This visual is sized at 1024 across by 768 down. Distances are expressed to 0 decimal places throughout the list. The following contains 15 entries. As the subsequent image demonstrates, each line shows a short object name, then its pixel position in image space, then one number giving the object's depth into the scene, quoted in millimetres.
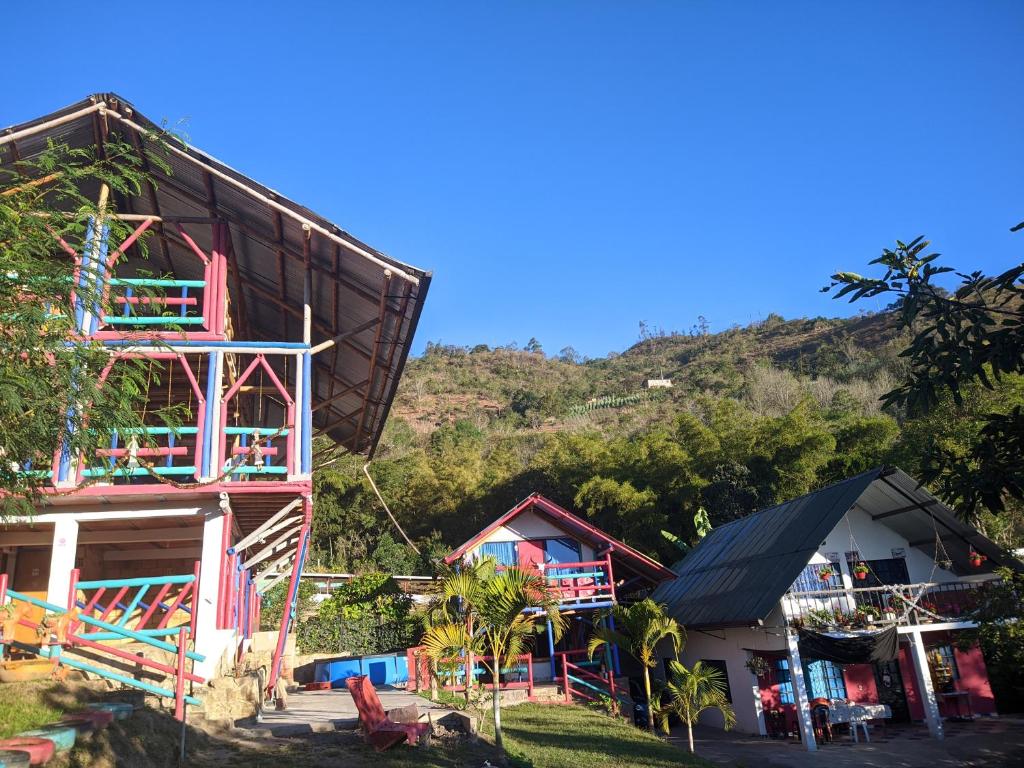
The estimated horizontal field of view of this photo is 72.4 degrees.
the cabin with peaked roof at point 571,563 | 20828
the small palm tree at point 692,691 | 12906
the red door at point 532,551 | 22859
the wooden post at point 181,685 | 8062
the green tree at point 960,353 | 6785
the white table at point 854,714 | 15023
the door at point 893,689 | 17031
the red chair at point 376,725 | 8445
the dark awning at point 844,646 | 14719
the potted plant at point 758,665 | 16031
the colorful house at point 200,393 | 10695
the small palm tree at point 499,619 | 10164
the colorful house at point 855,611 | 15102
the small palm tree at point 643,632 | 14742
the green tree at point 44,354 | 6527
